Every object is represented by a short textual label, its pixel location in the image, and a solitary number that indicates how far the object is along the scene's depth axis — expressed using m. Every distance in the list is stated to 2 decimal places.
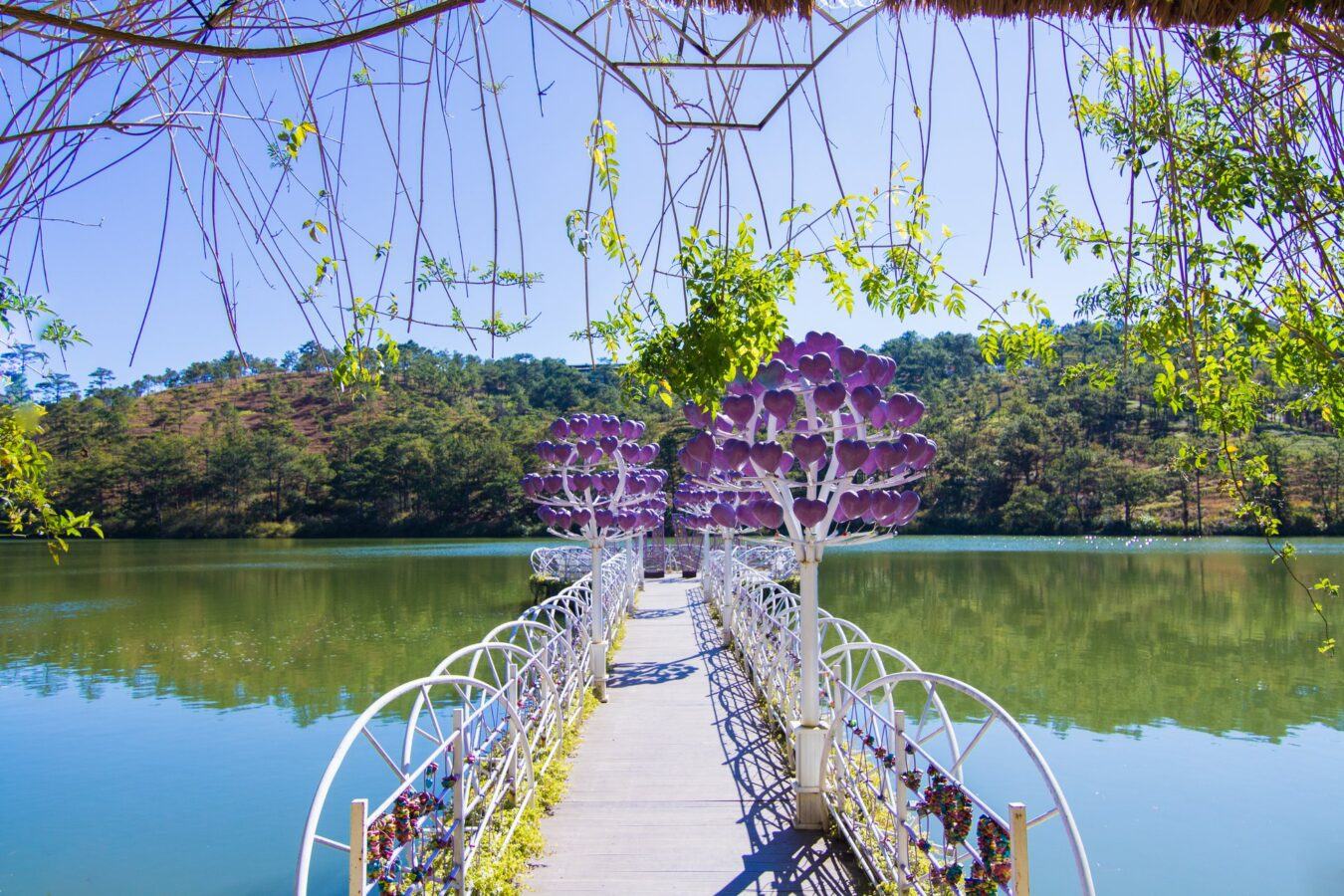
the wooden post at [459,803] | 2.87
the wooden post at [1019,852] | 2.09
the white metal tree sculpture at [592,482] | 7.89
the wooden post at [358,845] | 2.11
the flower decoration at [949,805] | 2.51
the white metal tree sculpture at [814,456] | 3.96
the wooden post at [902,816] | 2.91
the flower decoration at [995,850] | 2.22
